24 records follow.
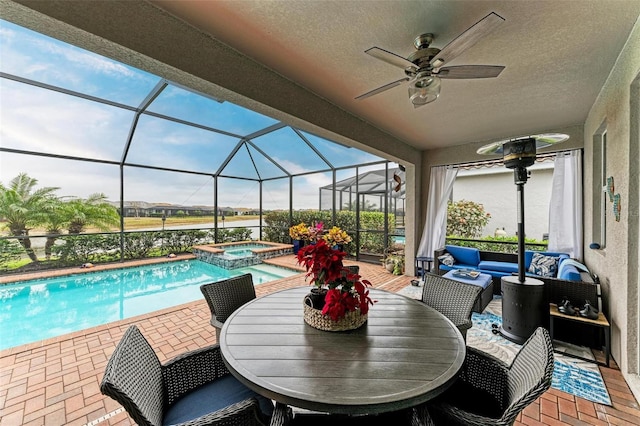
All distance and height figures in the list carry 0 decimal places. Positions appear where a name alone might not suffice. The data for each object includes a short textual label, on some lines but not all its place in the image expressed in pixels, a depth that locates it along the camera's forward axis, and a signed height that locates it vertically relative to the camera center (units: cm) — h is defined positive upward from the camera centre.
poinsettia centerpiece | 147 -39
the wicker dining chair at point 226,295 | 196 -69
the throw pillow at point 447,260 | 487 -89
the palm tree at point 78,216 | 633 -8
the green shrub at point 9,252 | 567 -90
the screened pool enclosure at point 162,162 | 432 +144
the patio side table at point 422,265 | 538 -110
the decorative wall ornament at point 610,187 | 252 +28
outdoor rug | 208 -144
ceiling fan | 179 +113
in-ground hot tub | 738 -129
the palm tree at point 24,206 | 584 +17
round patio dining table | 100 -71
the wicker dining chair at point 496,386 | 102 -87
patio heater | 273 -80
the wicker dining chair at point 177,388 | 99 -85
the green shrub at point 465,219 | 652 -13
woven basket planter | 150 -65
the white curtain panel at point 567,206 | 395 +13
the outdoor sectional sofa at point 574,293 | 268 -86
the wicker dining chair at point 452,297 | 196 -70
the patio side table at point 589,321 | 238 -104
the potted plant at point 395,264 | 586 -119
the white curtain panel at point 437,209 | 543 +10
